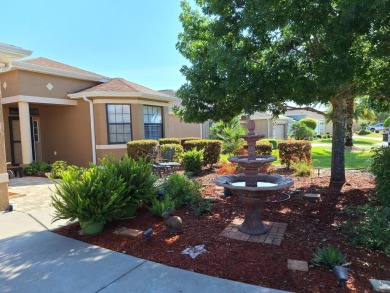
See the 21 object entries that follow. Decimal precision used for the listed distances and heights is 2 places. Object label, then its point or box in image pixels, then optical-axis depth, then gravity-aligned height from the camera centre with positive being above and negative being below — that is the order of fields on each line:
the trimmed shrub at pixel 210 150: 11.45 -0.80
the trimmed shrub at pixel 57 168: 10.67 -1.35
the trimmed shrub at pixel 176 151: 11.76 -0.85
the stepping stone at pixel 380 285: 2.71 -1.65
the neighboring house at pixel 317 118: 44.31 +2.01
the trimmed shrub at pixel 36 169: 11.82 -1.48
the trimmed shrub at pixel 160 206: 5.10 -1.43
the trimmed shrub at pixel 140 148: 11.95 -0.67
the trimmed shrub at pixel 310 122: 32.00 +0.78
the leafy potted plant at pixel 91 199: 4.41 -1.09
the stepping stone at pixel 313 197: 5.91 -1.53
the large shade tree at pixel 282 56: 4.30 +1.46
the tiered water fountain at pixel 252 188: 3.97 -0.86
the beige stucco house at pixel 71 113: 11.89 +1.11
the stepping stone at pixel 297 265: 3.17 -1.66
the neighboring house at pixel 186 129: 20.77 +0.23
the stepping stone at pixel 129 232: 4.37 -1.66
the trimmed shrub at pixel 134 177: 5.09 -0.88
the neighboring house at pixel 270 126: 28.56 +0.45
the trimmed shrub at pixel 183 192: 5.81 -1.36
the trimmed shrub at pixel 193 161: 10.02 -1.12
